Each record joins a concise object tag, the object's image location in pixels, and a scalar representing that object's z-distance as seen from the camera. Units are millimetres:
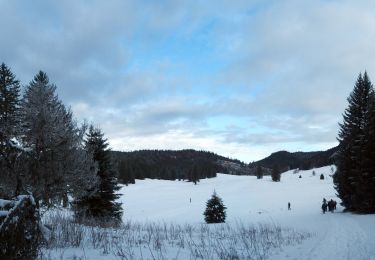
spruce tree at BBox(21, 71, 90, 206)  16844
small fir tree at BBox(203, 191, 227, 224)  36656
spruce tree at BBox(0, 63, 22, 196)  13211
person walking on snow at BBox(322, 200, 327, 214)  37219
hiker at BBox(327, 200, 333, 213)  37306
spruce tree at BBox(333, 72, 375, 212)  31281
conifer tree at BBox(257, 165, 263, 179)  122438
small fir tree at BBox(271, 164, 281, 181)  106312
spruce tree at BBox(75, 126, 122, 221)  25781
